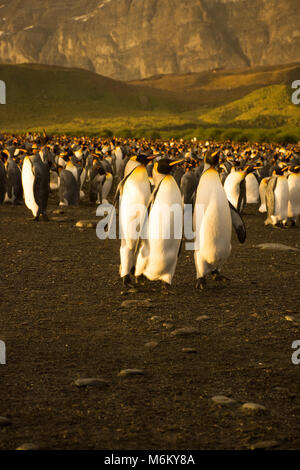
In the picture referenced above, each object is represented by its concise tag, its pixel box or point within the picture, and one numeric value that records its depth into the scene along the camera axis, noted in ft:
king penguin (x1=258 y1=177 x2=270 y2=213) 44.19
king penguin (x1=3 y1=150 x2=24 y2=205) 42.96
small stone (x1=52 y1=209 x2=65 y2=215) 40.57
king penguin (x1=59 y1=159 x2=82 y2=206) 42.73
